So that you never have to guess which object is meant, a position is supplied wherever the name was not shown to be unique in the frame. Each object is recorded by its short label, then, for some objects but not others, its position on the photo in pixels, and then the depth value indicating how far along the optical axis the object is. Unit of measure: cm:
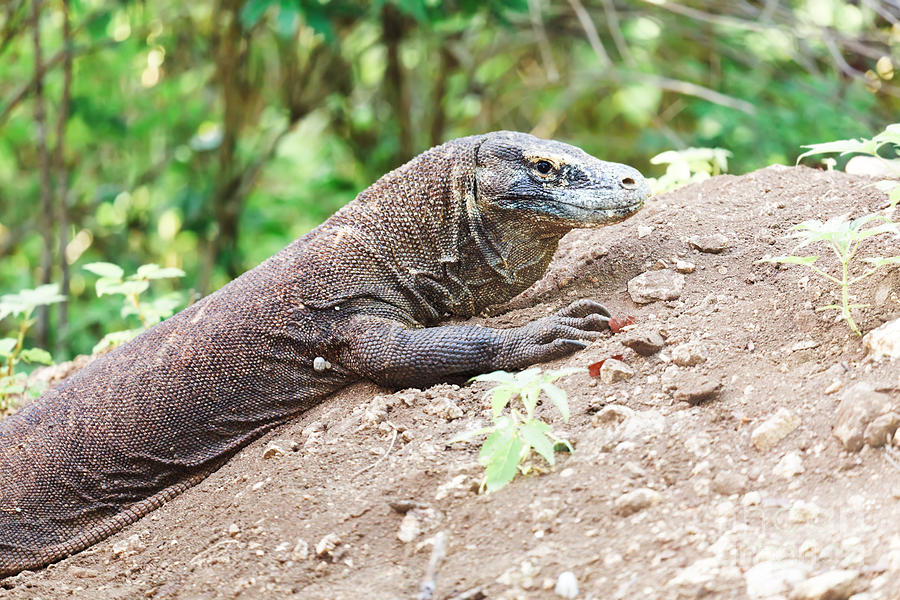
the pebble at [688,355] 615
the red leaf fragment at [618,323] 691
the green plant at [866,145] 598
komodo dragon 764
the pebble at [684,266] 752
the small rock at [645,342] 638
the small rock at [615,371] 623
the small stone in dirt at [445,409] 657
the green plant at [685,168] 960
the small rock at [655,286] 733
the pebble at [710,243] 771
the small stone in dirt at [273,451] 698
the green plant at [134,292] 919
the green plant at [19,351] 938
